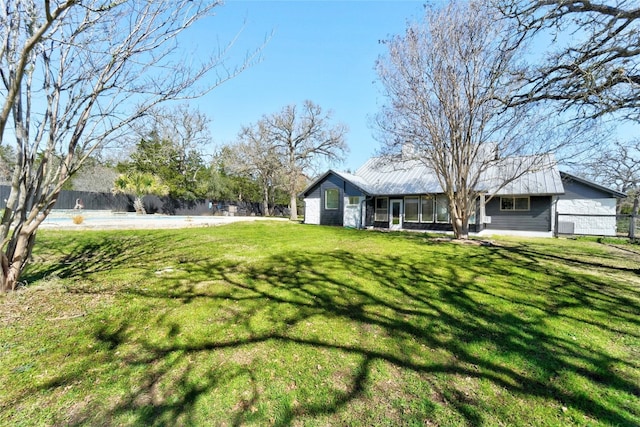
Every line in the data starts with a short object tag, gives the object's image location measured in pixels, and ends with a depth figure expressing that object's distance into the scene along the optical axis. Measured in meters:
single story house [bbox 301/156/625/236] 14.45
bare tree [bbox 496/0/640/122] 4.76
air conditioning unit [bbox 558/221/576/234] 14.98
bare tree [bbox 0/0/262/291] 3.50
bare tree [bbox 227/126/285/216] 27.12
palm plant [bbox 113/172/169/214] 23.06
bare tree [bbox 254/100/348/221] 26.14
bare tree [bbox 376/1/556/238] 8.16
